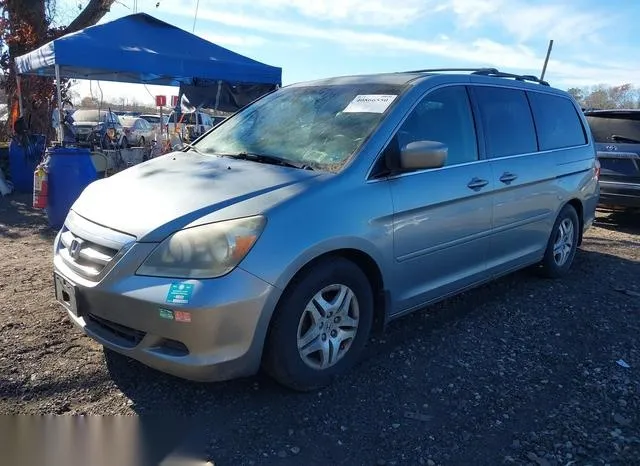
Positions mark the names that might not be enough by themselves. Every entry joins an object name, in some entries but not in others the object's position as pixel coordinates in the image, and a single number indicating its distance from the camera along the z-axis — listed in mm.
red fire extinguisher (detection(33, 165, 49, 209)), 6602
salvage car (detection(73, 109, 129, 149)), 14695
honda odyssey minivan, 2617
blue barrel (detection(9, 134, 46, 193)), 9859
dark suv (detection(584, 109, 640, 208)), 7449
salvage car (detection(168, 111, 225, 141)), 14455
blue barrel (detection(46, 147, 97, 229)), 6695
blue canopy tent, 8383
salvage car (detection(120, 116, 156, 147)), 21084
